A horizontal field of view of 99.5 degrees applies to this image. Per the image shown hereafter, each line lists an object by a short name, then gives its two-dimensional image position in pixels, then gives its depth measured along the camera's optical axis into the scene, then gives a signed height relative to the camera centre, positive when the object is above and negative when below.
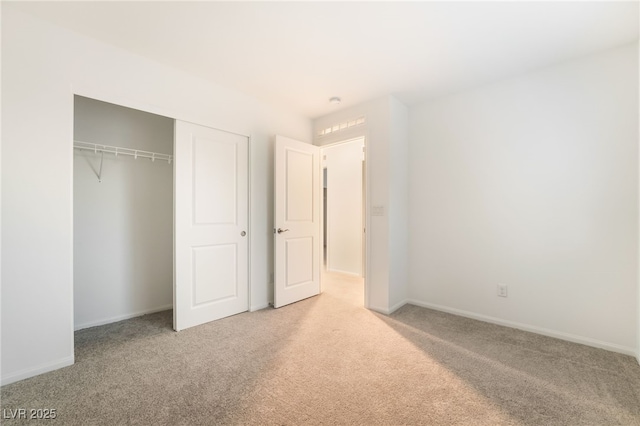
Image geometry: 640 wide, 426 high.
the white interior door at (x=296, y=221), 3.24 -0.12
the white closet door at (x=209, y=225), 2.63 -0.13
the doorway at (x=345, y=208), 4.93 +0.07
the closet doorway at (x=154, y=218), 2.66 -0.06
